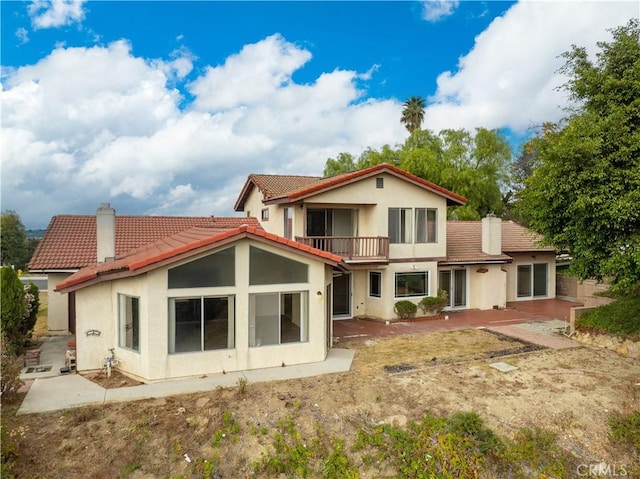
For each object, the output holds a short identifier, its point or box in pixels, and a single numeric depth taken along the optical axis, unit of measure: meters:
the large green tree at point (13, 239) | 47.59
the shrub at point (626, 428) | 8.41
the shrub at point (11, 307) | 12.40
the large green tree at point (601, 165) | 11.05
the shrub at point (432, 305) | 18.78
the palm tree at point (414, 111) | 53.62
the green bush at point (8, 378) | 8.94
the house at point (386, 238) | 17.77
